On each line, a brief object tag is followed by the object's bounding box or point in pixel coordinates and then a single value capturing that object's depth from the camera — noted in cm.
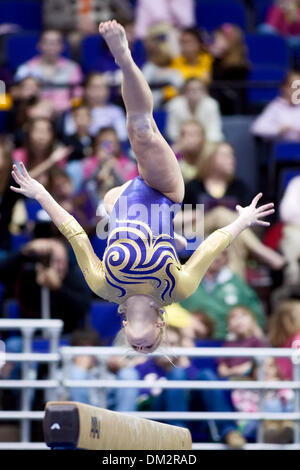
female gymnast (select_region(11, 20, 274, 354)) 876
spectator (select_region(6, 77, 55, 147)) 1487
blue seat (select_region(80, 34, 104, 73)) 1669
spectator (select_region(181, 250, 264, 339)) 1307
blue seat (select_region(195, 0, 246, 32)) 1775
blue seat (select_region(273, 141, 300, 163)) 1527
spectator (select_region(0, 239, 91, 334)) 1287
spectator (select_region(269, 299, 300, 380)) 1245
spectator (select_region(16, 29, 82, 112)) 1588
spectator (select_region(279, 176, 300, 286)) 1369
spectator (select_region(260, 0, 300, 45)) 1770
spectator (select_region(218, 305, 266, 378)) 1243
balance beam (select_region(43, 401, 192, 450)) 787
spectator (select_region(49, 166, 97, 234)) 1341
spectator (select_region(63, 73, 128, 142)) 1516
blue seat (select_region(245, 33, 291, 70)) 1712
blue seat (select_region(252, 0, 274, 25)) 1852
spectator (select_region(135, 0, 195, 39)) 1736
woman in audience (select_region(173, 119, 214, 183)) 1444
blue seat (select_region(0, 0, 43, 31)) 1770
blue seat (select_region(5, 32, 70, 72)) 1667
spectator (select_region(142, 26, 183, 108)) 1588
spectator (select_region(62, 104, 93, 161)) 1467
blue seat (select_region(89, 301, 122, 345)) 1319
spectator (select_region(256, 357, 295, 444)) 1162
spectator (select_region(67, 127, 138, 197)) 1366
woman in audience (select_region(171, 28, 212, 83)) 1622
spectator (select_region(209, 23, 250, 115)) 1639
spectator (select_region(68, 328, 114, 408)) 1176
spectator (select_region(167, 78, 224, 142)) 1534
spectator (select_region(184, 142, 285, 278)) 1359
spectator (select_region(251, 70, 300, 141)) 1541
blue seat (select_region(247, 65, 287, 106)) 1667
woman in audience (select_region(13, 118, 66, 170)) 1408
